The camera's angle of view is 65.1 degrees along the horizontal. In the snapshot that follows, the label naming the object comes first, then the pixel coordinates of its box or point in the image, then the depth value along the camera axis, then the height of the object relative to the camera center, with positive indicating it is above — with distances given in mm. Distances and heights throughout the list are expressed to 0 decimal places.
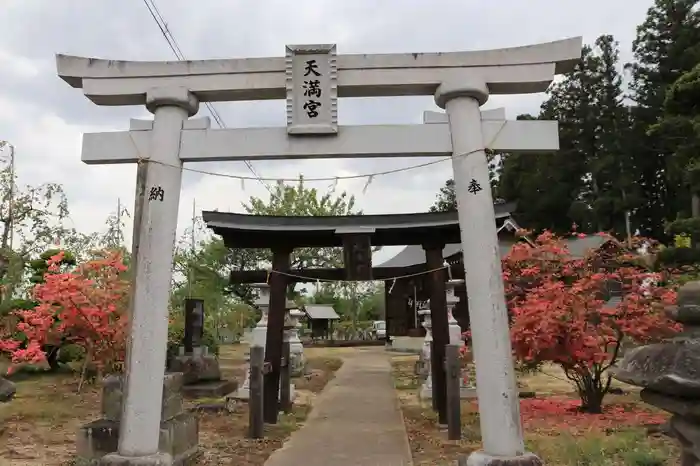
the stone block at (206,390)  11961 -747
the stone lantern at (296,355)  16364 -58
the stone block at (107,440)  5914 -895
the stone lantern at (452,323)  12239 +627
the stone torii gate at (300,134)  5074 +2116
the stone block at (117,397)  6141 -451
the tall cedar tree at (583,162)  32719 +11720
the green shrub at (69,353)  15086 +148
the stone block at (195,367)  12297 -264
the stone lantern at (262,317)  11962 +811
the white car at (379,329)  40906 +1711
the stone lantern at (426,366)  12148 -444
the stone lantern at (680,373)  2688 -143
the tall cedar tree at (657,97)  28452 +14022
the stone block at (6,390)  4809 -262
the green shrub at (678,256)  12453 +1994
